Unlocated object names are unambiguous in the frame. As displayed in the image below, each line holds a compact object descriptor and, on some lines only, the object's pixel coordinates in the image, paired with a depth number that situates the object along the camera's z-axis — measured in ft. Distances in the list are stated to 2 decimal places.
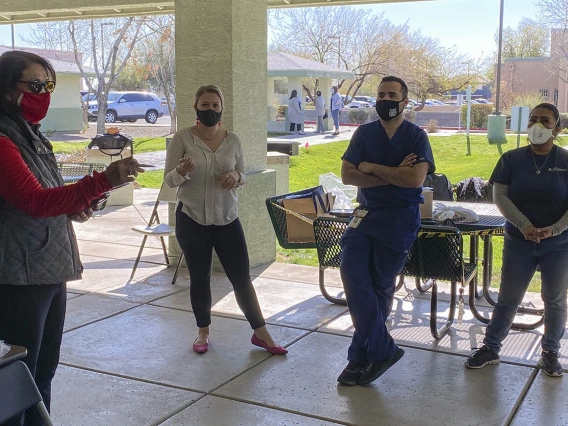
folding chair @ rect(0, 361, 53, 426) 8.74
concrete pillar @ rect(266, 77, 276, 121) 96.43
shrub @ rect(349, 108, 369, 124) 108.66
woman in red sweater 9.49
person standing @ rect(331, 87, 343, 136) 85.76
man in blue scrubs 15.39
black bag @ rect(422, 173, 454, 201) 23.76
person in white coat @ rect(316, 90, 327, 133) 87.73
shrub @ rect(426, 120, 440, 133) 88.38
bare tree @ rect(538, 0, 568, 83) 87.11
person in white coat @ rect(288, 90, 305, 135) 86.07
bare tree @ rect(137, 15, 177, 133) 84.89
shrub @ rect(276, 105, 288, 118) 124.86
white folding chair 24.46
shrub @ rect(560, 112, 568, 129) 76.85
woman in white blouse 16.94
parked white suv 130.11
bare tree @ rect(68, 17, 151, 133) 81.25
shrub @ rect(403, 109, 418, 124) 86.73
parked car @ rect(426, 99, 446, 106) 154.40
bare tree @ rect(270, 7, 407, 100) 129.80
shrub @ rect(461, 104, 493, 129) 101.15
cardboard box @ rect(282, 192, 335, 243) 21.36
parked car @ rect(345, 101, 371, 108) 155.74
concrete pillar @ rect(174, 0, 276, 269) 24.71
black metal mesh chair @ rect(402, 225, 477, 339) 17.30
